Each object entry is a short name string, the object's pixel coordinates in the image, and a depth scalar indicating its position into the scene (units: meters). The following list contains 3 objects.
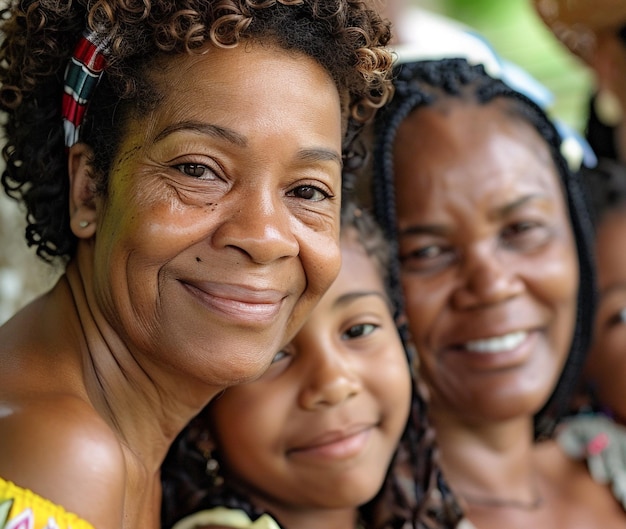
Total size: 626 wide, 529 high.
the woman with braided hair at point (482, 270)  2.66
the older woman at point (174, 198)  1.75
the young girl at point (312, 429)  2.24
